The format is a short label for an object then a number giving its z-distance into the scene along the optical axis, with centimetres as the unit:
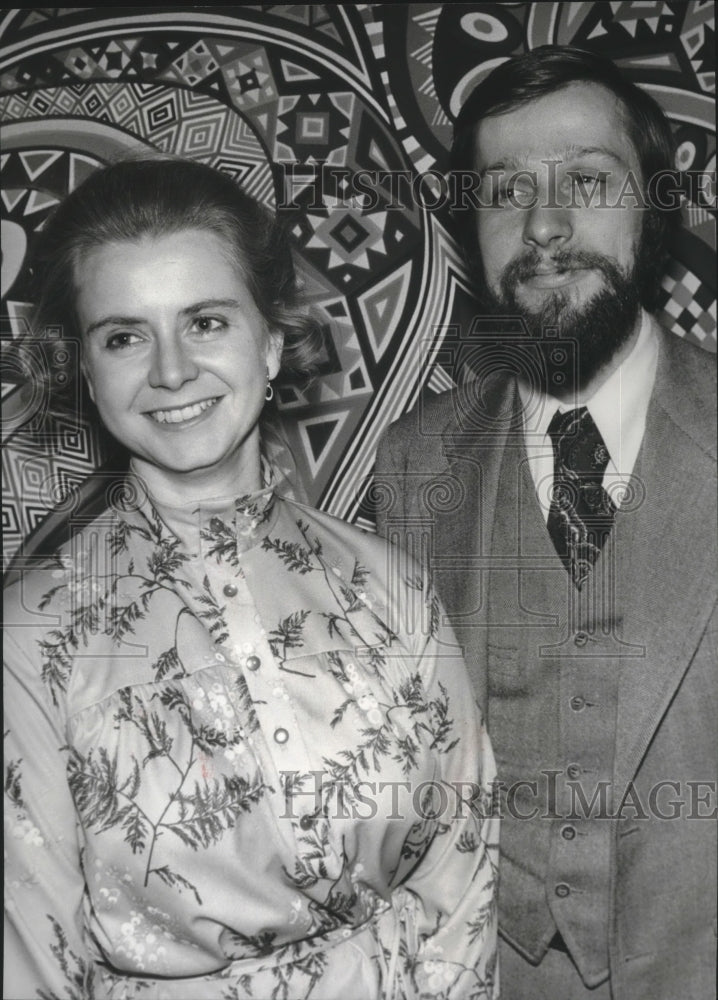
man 115
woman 106
